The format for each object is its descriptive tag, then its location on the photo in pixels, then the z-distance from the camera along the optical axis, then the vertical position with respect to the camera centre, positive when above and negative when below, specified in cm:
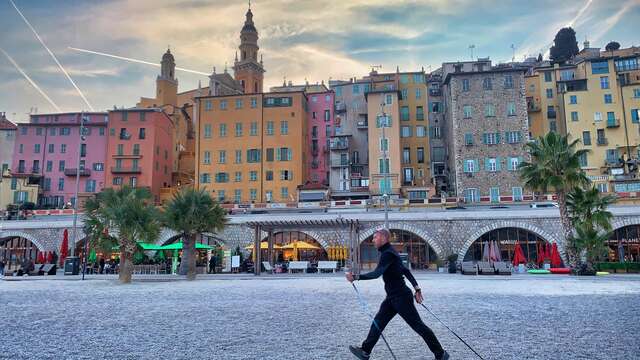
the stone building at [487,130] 5909 +1499
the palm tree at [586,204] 3309 +367
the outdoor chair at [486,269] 3425 -39
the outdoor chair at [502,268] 3378 -32
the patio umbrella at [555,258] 3712 +32
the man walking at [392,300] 738 -51
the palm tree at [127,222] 2772 +228
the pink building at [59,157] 6994 +1437
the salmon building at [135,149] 6806 +1492
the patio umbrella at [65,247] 4509 +154
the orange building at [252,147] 6581 +1463
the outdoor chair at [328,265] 3891 -9
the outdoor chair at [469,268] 3470 -32
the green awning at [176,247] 3816 +130
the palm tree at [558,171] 3250 +564
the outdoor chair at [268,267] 3834 -20
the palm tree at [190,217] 3152 +284
